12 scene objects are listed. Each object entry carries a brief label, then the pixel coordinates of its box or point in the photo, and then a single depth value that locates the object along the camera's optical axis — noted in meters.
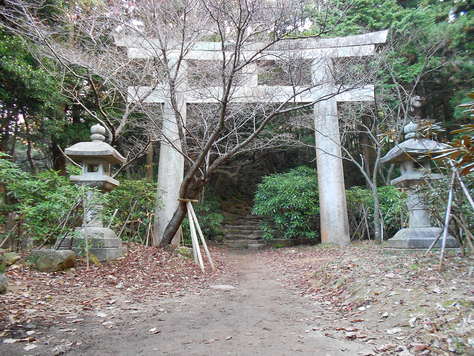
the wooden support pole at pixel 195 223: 6.03
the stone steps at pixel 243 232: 11.09
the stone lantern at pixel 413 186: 5.21
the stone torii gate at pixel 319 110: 6.95
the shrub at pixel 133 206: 7.52
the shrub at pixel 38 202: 4.73
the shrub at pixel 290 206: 9.89
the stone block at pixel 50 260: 4.46
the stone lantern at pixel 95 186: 5.19
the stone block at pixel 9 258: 4.14
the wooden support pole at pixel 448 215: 3.61
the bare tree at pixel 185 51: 4.87
